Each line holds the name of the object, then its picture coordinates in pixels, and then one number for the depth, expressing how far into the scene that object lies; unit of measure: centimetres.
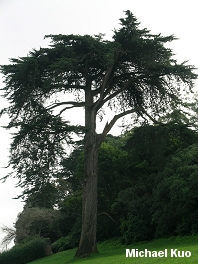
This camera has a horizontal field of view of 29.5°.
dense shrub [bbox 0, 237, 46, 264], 3400
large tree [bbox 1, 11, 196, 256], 1858
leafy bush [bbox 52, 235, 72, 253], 3327
